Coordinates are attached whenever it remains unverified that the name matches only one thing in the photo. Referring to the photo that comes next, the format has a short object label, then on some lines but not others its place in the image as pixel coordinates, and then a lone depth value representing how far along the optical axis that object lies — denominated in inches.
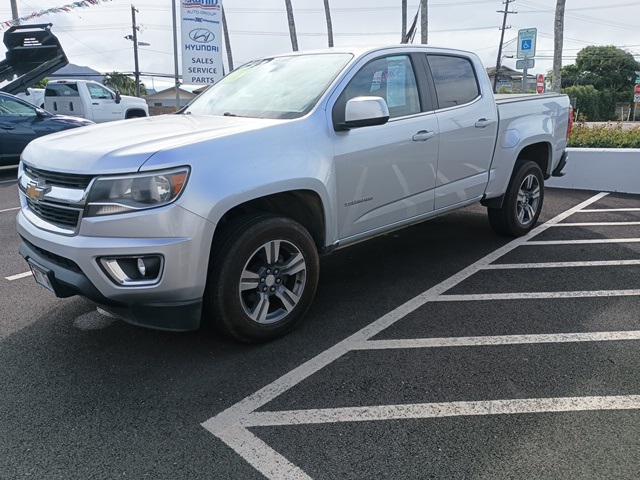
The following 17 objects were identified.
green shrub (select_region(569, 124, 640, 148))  385.4
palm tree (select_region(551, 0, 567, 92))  684.7
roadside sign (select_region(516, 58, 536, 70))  629.6
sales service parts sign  490.6
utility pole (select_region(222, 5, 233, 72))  1185.4
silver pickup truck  114.9
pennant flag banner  890.1
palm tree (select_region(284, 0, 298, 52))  983.0
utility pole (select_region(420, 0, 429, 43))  873.5
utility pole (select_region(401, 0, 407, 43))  1039.6
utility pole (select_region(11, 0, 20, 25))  1029.3
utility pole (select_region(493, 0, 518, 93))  2167.8
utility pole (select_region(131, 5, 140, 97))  1862.9
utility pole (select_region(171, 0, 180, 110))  683.8
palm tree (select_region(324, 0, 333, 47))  1068.5
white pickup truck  672.4
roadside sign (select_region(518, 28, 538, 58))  658.2
